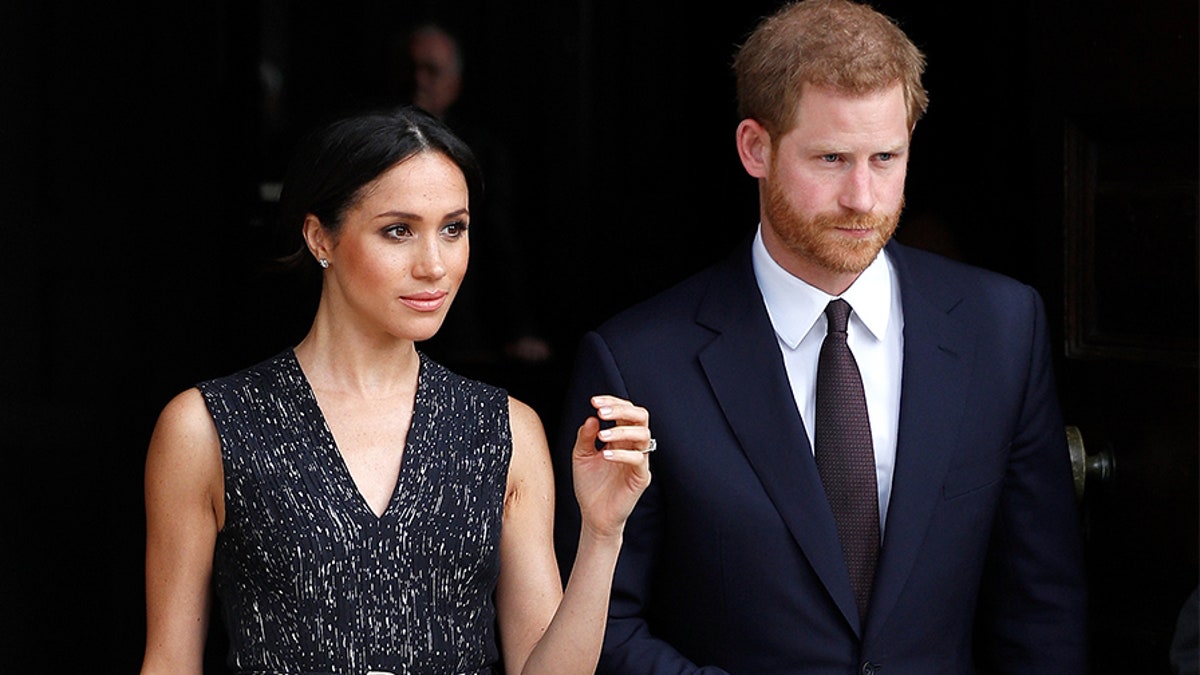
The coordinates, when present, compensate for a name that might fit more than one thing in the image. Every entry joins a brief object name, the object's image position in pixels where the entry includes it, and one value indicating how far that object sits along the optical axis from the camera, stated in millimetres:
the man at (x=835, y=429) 5672
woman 5398
